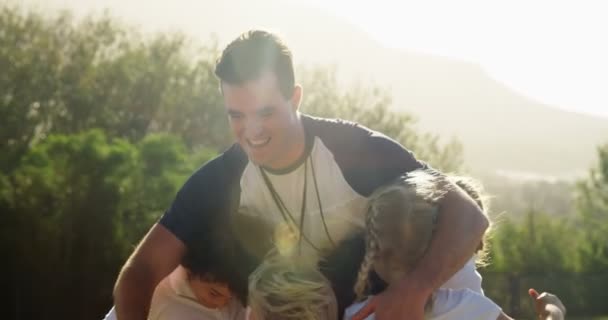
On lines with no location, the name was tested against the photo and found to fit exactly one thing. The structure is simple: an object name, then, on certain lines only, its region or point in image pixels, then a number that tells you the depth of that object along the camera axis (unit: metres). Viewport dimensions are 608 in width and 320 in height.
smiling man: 3.64
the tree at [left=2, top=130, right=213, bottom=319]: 18.95
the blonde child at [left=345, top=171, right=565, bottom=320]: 3.11
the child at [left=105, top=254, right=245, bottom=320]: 3.84
